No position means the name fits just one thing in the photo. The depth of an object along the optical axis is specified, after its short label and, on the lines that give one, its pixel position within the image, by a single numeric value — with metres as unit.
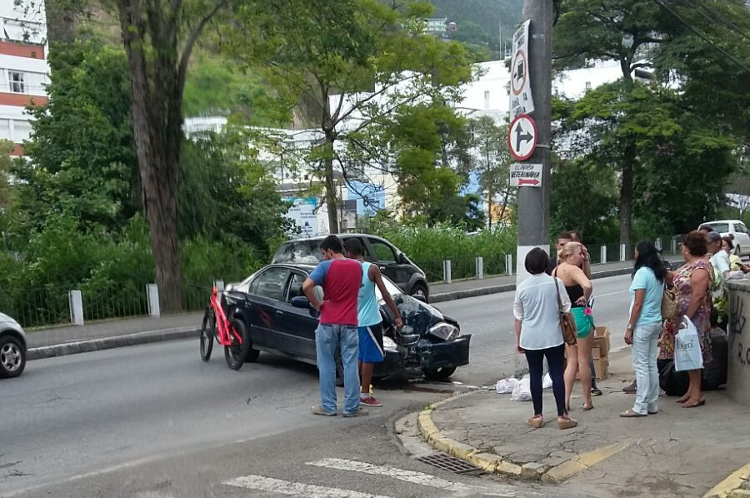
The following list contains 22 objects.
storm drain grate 6.11
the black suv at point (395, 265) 17.27
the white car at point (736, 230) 34.41
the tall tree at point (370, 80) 22.89
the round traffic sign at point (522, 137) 9.23
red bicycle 10.68
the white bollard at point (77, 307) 16.50
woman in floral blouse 7.18
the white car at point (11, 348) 10.23
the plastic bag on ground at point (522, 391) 8.30
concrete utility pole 9.27
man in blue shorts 8.24
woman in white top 6.69
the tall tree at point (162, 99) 15.73
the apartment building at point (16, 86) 51.03
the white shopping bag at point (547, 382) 8.71
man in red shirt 7.76
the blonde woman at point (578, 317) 7.40
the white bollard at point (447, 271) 26.03
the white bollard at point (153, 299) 17.67
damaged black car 9.41
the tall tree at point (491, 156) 41.69
